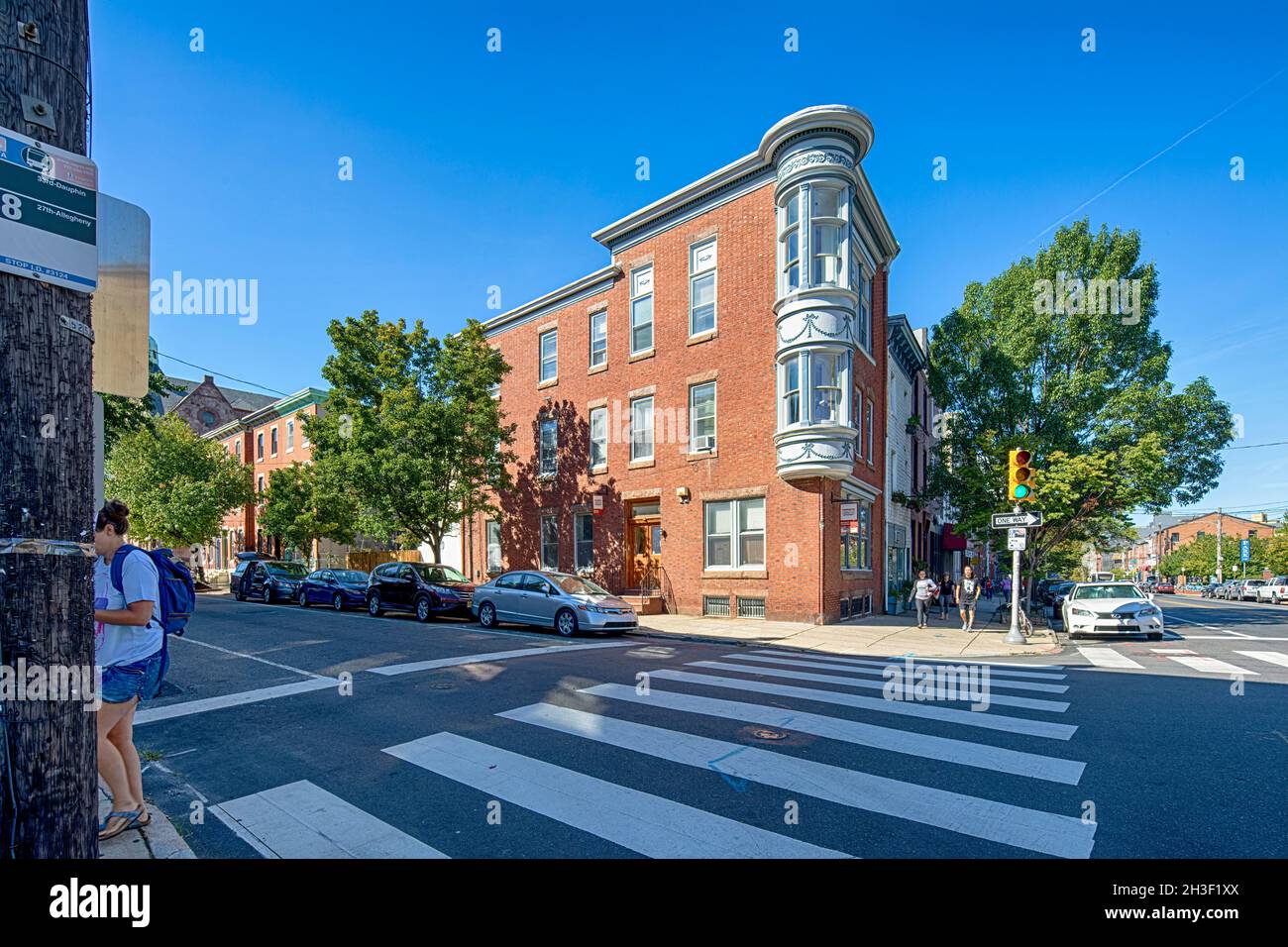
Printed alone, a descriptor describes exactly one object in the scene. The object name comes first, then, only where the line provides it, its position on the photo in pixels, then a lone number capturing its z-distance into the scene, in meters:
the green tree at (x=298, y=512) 23.64
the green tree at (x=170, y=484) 31.83
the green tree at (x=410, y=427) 20.42
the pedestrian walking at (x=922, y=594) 17.47
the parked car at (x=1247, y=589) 46.64
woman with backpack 3.98
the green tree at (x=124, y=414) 15.13
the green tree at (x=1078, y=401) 20.08
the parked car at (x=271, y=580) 23.91
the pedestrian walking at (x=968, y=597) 17.75
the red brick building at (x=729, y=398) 17.02
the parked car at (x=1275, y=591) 41.39
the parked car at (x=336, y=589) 20.42
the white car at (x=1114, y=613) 15.23
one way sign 14.41
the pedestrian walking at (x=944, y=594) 22.17
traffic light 13.83
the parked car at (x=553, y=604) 14.25
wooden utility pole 2.42
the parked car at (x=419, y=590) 17.55
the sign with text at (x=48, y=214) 2.46
